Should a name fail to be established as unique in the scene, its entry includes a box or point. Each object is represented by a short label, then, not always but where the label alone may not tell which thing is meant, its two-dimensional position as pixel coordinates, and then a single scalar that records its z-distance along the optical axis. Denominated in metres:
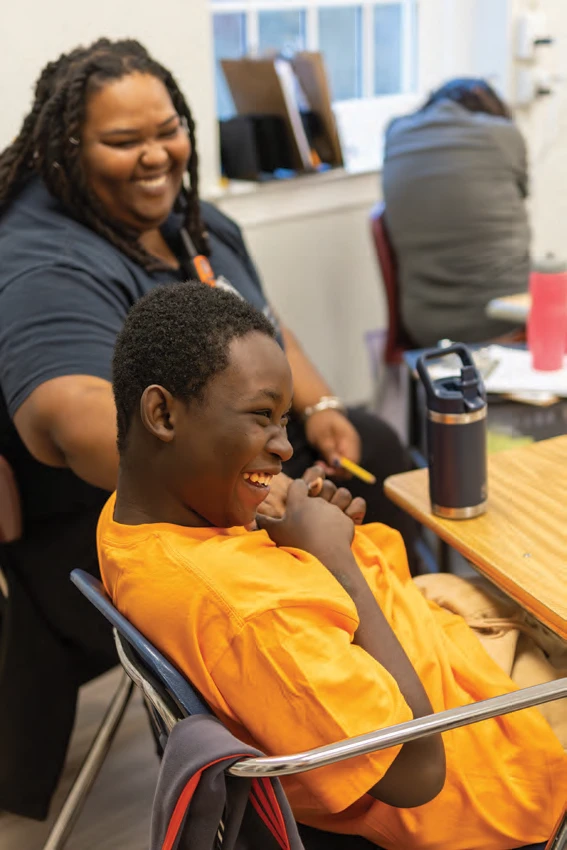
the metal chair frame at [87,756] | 2.60
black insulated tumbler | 2.35
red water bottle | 2.91
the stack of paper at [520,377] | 2.84
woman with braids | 2.56
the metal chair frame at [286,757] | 1.93
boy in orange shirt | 1.99
